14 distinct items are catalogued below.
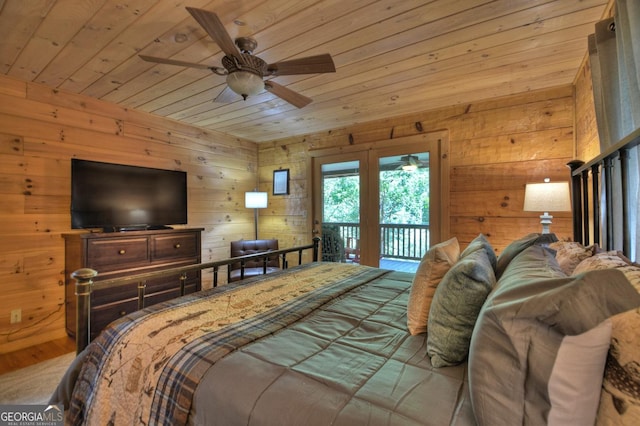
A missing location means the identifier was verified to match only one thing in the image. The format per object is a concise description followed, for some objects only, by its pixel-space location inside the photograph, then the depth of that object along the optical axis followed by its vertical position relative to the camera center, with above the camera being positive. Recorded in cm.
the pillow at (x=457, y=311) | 96 -33
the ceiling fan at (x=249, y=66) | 172 +91
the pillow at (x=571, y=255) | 112 -17
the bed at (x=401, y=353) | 60 -47
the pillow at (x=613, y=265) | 70 -15
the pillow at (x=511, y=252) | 138 -19
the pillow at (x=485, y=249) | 141 -17
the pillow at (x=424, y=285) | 123 -30
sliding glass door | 349 +13
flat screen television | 283 +21
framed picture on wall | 456 +52
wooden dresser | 266 -45
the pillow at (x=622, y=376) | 56 -32
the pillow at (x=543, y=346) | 58 -29
